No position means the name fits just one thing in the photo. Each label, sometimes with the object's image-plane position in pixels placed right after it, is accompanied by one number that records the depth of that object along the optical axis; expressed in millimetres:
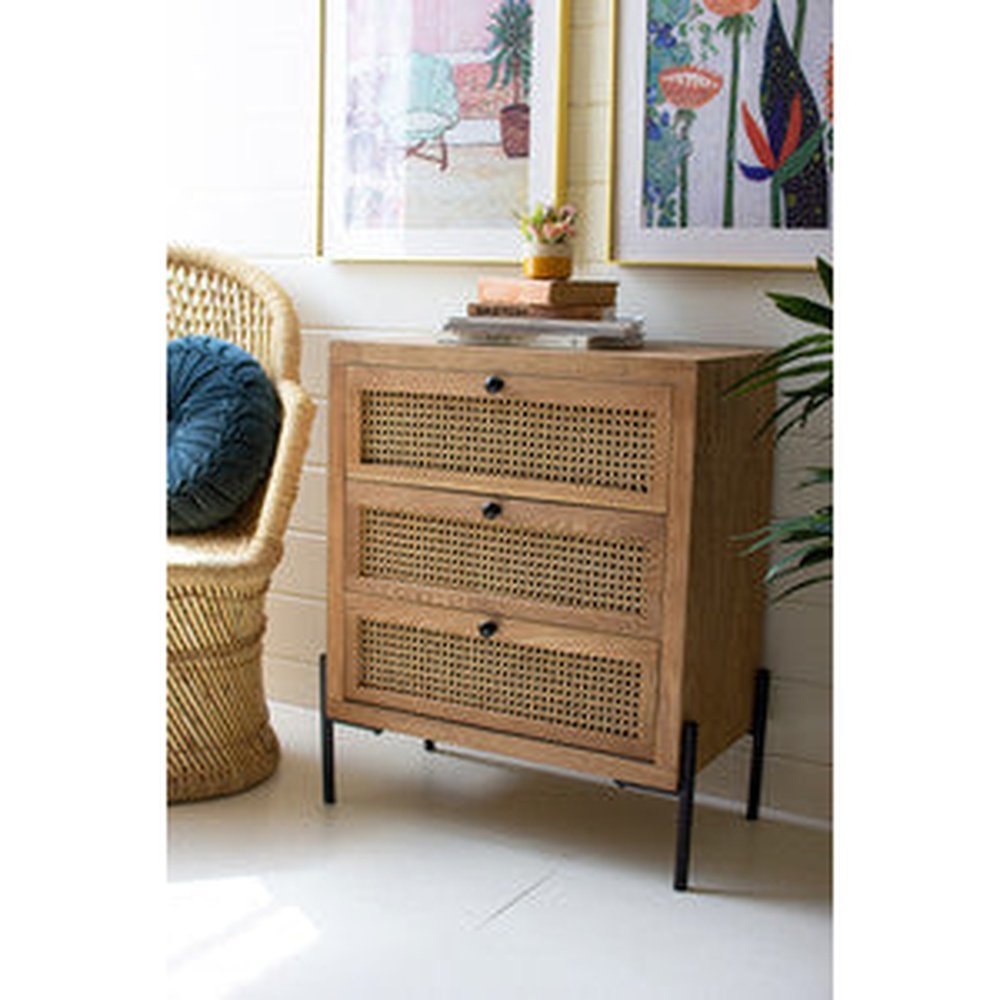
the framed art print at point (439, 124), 2520
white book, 2152
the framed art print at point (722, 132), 2248
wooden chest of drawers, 2037
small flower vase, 2301
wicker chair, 2367
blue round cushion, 2486
